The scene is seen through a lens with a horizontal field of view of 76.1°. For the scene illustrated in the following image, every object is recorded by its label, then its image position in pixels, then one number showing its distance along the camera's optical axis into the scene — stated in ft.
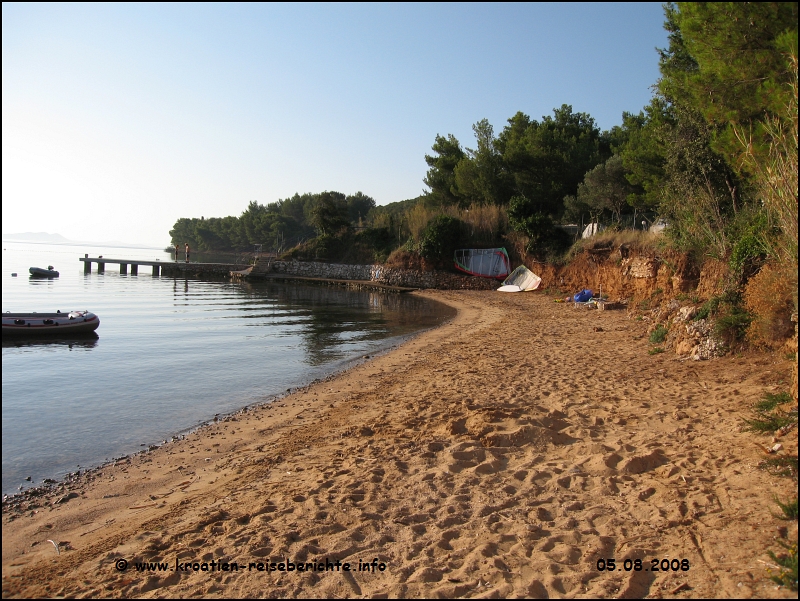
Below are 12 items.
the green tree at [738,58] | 19.85
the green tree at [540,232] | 99.76
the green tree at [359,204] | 260.21
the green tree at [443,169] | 136.26
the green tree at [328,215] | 145.79
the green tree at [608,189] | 83.71
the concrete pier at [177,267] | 160.80
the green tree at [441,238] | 114.32
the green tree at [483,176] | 121.29
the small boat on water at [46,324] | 50.67
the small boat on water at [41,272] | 133.69
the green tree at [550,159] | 108.88
